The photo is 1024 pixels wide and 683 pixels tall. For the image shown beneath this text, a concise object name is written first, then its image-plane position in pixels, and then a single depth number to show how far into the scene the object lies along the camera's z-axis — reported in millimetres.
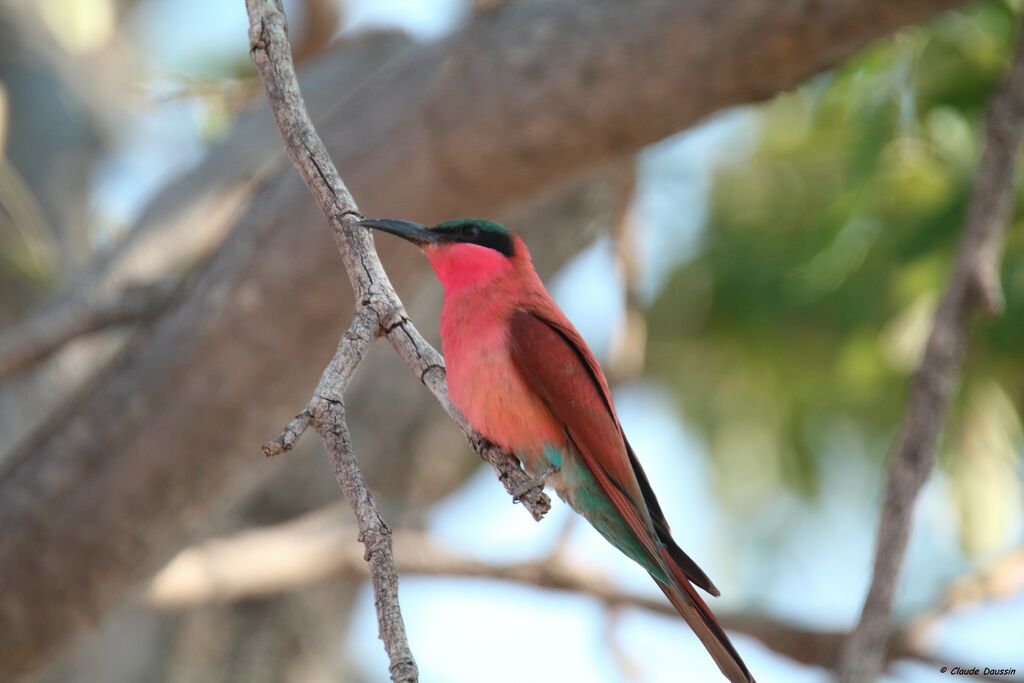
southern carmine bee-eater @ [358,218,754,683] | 5848
